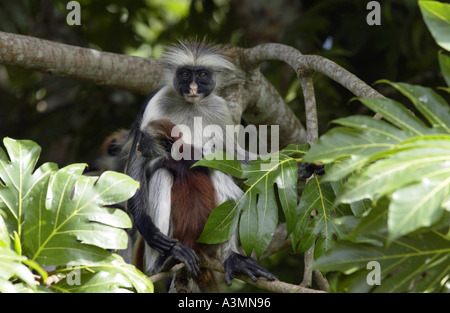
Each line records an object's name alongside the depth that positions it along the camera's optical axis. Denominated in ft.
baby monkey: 15.61
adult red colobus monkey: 14.79
